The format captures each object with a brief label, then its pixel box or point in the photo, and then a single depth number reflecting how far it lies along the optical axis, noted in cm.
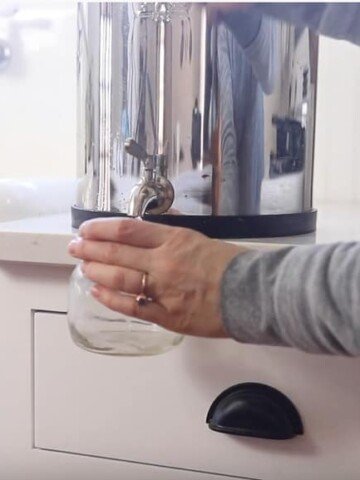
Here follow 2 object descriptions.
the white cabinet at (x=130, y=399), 59
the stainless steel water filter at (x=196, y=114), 62
